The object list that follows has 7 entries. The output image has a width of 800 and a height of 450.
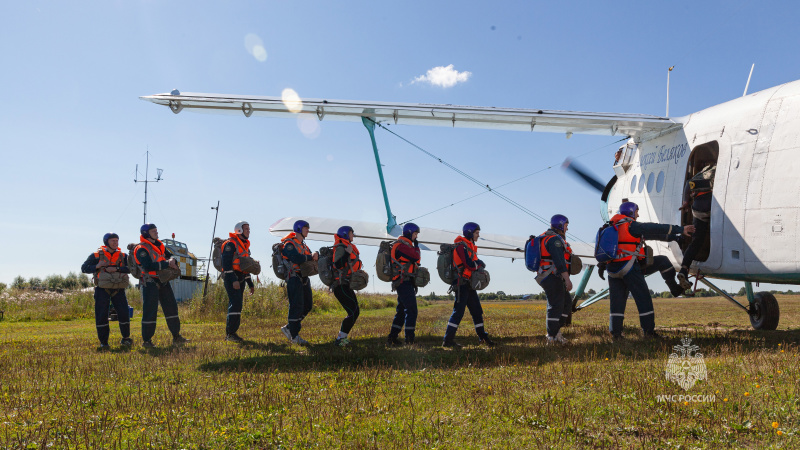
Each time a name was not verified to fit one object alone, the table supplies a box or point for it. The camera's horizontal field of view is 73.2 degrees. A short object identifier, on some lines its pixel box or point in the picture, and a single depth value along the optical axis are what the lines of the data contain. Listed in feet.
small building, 113.70
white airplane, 29.40
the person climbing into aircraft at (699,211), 33.60
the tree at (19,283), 152.11
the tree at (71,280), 164.82
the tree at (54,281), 166.34
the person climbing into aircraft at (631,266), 32.42
